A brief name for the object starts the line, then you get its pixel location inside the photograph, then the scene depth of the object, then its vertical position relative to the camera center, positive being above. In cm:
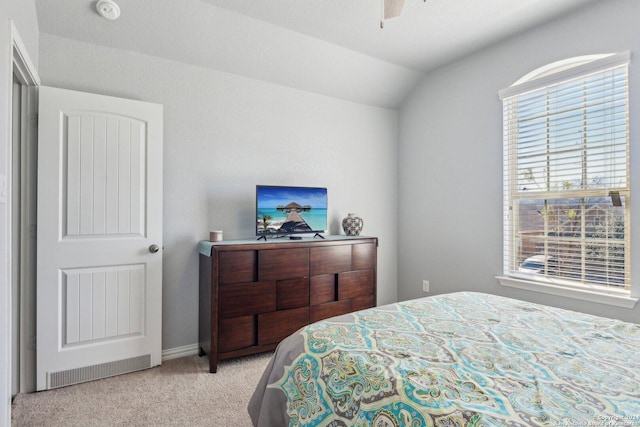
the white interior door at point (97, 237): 225 -18
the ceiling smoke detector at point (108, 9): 224 +137
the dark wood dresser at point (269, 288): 253 -63
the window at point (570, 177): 233 +29
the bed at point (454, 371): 88 -50
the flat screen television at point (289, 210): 293 +2
